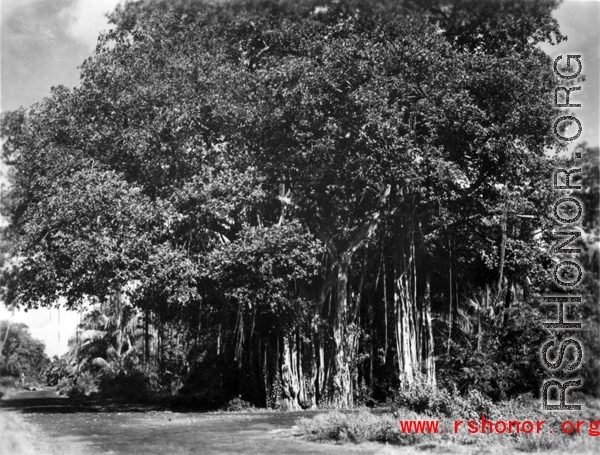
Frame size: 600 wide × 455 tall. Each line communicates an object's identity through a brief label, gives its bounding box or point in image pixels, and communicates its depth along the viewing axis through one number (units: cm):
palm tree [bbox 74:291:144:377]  3512
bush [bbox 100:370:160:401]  2888
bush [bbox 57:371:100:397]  3453
